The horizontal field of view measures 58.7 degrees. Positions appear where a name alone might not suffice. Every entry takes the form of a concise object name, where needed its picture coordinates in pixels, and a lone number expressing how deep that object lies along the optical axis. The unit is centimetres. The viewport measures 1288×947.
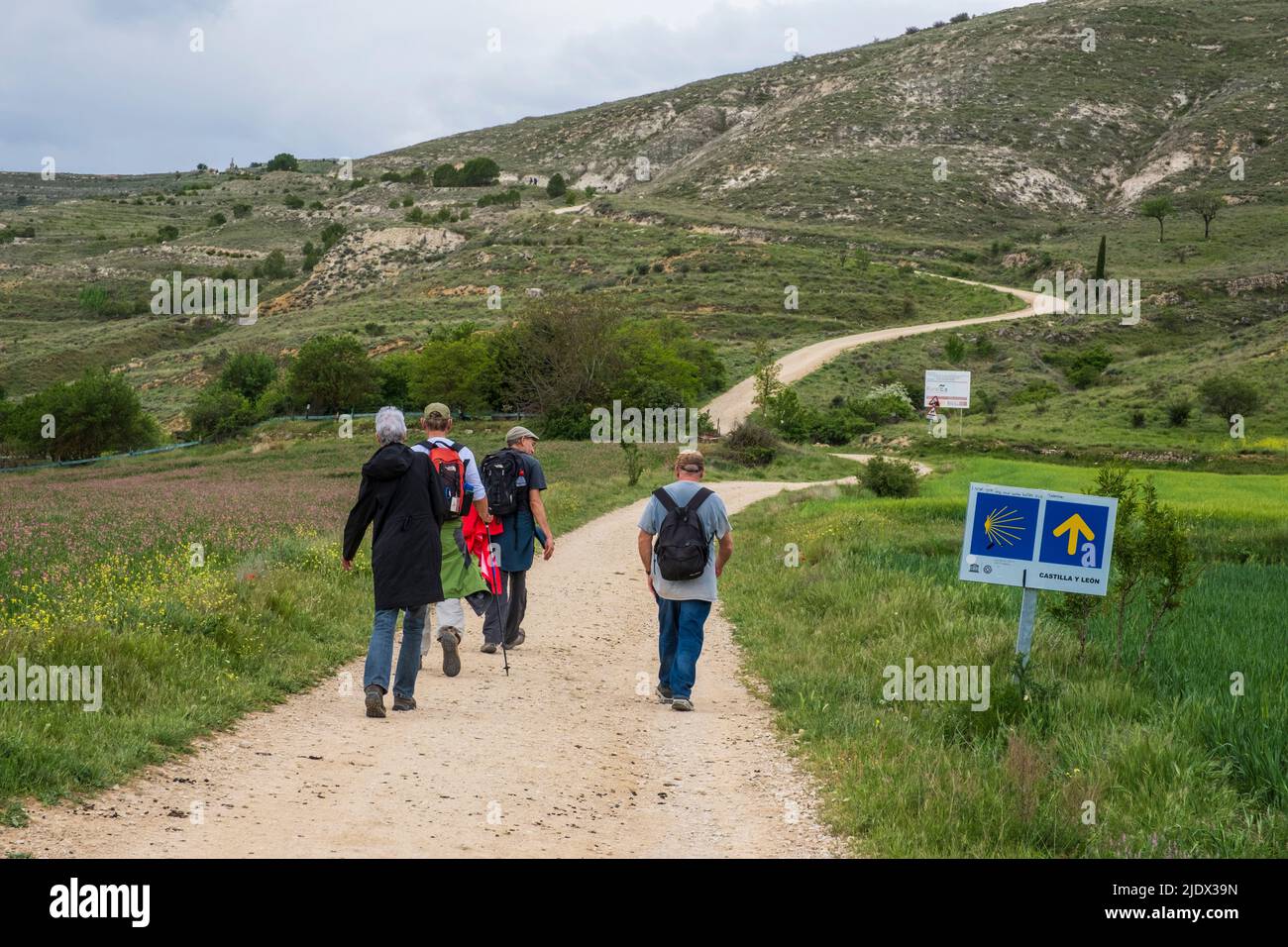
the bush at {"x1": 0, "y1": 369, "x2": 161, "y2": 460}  6131
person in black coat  907
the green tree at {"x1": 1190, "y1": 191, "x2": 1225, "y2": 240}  9488
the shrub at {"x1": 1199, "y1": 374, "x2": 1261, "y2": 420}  5119
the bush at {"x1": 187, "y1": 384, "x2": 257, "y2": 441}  6250
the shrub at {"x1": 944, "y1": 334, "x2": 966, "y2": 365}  7188
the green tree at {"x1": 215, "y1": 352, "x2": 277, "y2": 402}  7381
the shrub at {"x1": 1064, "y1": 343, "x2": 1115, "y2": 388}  6580
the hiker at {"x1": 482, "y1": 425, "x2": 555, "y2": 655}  1220
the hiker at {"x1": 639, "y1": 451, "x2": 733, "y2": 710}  969
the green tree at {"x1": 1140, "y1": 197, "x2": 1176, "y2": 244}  9762
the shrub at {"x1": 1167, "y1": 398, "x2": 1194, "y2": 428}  5188
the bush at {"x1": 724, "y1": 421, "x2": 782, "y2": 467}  4881
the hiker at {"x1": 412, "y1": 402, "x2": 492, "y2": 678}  1036
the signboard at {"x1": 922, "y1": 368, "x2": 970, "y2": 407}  5456
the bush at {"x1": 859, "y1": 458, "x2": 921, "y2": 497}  3212
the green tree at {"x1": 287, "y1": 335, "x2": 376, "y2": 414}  6619
